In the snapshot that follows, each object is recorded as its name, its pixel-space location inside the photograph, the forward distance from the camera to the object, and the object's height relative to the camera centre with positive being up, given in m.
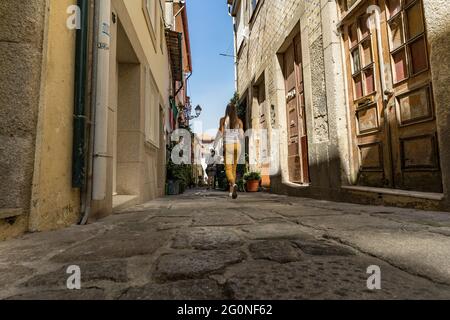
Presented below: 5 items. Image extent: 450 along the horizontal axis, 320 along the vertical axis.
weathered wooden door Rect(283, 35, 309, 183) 5.41 +1.42
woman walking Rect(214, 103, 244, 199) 5.33 +0.67
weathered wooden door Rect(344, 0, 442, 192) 2.74 +0.91
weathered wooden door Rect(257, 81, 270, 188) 7.43 +1.08
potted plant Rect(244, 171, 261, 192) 7.84 +0.00
